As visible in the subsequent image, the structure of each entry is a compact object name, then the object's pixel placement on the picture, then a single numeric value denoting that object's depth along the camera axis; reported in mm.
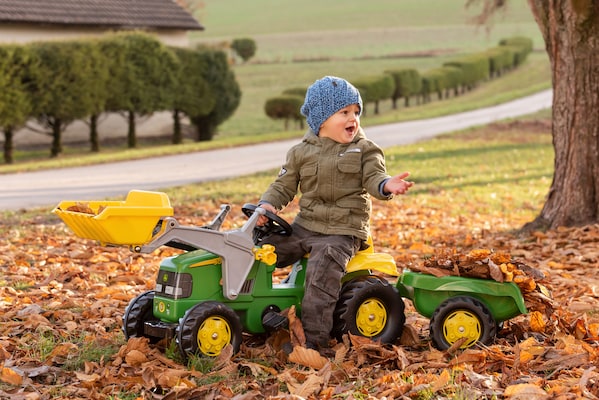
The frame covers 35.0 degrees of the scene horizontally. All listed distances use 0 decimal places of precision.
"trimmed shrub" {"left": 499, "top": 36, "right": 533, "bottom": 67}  58281
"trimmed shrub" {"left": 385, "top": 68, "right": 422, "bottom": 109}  41375
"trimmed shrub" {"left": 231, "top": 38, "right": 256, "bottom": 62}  64375
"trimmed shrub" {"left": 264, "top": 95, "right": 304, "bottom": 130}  32281
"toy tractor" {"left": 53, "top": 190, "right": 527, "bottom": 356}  4925
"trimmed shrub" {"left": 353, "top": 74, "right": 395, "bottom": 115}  38125
